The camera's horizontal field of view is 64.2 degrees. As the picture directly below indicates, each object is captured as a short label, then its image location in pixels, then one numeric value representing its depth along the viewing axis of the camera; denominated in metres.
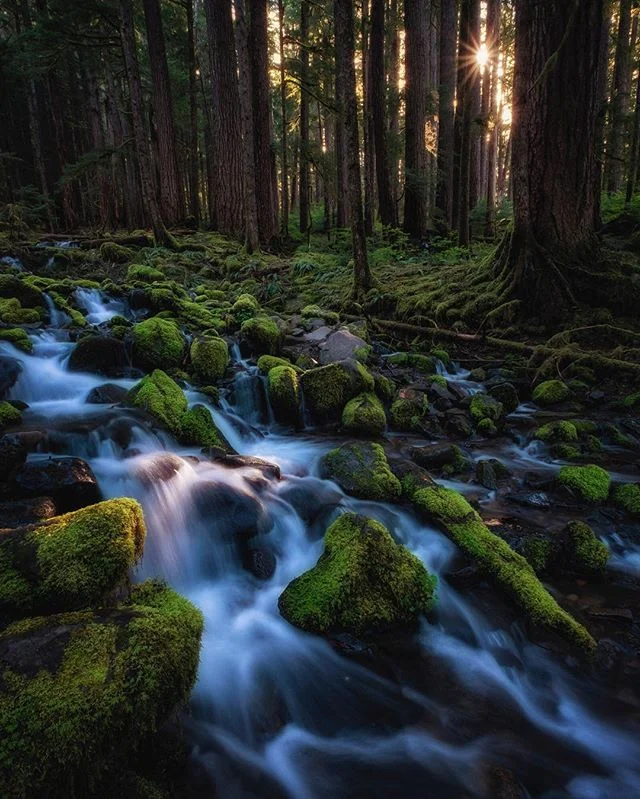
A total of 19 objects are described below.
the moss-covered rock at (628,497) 4.71
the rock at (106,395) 6.16
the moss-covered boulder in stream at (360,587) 3.43
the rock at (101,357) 7.02
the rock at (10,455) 4.05
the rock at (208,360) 7.51
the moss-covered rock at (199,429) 5.72
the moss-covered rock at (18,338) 7.12
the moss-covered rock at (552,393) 7.34
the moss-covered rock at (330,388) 6.98
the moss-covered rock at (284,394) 6.95
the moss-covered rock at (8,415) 5.36
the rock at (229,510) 4.32
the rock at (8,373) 6.07
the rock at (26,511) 3.48
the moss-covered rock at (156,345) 7.43
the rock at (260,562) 4.12
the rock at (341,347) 8.45
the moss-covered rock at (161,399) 5.75
